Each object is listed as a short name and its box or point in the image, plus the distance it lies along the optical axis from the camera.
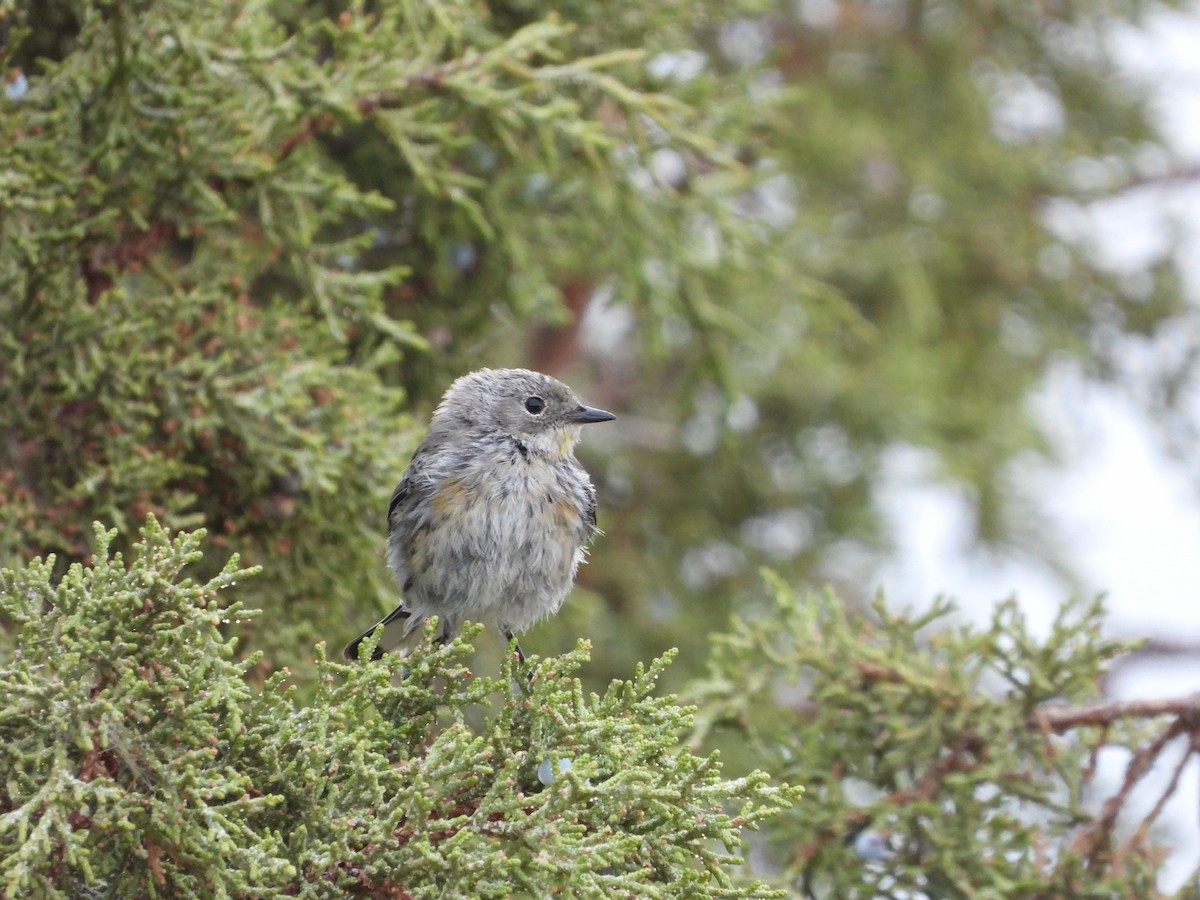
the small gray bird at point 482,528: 7.30
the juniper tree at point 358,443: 4.79
